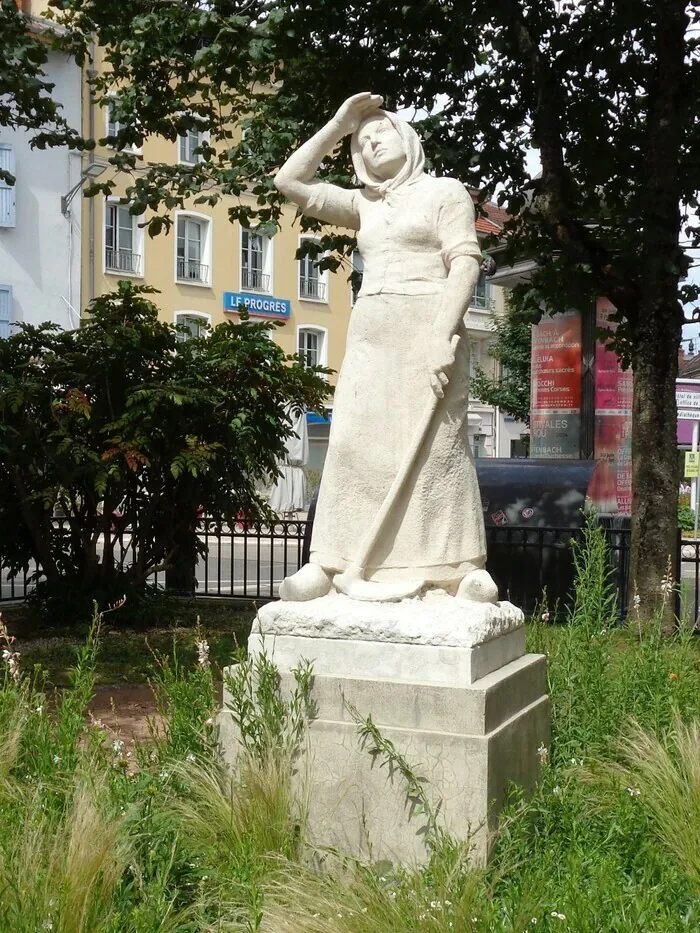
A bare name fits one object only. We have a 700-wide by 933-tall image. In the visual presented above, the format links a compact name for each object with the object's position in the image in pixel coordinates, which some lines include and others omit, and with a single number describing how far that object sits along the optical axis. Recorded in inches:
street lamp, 1146.0
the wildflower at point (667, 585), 221.5
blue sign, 1365.7
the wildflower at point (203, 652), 176.9
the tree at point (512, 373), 1129.4
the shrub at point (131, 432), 392.8
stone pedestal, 156.8
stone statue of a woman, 179.6
